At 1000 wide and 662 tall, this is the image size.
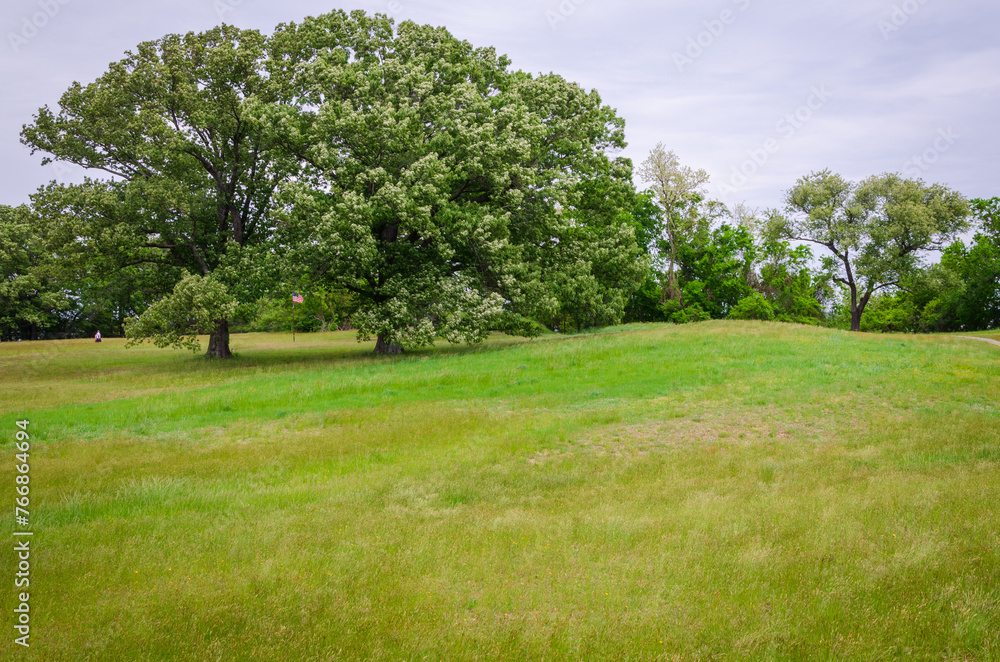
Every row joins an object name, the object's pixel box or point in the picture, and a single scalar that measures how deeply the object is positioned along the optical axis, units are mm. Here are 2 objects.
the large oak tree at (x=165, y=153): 30688
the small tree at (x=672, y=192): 62969
